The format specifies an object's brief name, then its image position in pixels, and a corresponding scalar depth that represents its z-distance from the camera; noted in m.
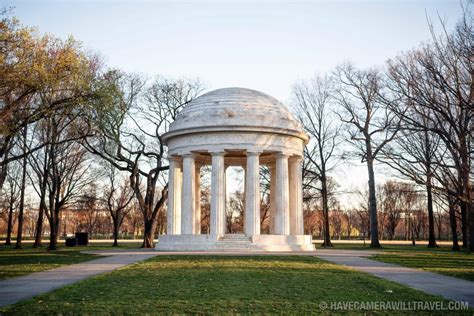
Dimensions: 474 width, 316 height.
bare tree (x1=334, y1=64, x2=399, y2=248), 50.00
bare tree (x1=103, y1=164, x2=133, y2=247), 63.08
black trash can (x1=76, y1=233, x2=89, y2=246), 57.25
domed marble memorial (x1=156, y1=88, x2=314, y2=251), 36.53
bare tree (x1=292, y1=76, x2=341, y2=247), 55.91
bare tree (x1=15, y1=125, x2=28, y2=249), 51.00
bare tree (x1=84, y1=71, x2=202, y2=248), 47.06
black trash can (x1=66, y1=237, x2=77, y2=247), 53.12
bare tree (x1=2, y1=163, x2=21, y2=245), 61.45
